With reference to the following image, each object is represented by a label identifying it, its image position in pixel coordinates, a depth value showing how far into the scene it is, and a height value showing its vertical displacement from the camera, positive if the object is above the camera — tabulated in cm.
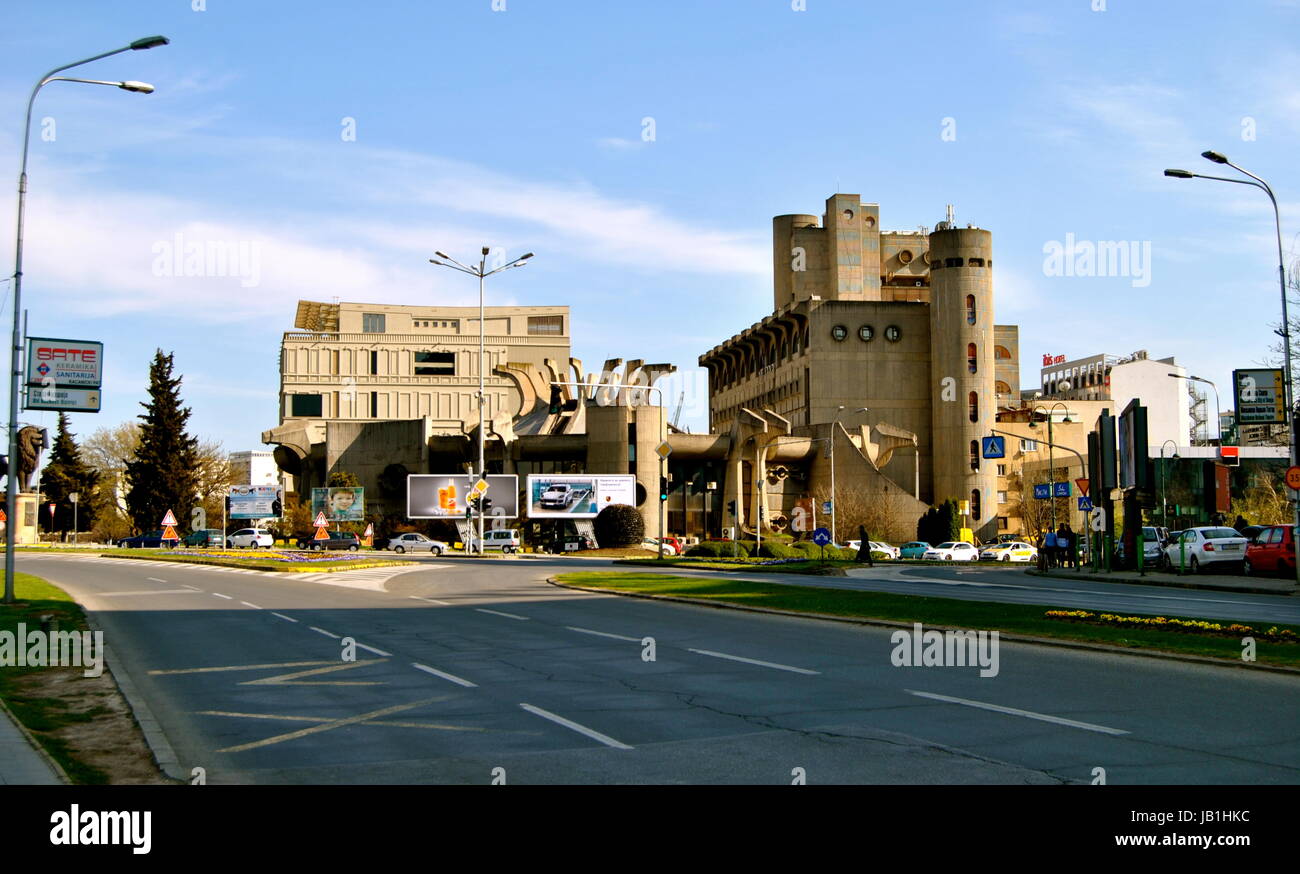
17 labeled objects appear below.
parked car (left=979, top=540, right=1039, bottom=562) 6850 -383
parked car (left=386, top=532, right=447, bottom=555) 7431 -321
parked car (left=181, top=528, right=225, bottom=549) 8756 -311
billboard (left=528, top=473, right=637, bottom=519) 8156 -1
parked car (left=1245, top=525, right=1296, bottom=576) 3488 -205
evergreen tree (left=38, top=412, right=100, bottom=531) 10494 +177
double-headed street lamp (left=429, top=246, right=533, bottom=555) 5922 +1168
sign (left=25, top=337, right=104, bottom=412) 2519 +274
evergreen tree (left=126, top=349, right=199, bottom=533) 9112 +293
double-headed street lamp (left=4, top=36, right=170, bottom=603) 2400 +283
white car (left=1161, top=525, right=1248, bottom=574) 3881 -210
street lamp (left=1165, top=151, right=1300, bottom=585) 3328 +456
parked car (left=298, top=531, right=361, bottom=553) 7506 -308
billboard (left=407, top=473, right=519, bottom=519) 8044 +1
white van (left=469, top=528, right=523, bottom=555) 7450 -302
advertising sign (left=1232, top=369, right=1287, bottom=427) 3503 +275
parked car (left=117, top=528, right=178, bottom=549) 8756 -329
